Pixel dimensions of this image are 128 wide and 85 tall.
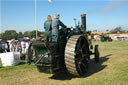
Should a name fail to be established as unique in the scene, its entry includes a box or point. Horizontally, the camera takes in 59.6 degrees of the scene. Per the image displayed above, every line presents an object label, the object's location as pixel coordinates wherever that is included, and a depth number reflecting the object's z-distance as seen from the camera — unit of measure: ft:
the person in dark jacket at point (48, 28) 14.89
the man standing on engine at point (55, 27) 14.32
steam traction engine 13.36
